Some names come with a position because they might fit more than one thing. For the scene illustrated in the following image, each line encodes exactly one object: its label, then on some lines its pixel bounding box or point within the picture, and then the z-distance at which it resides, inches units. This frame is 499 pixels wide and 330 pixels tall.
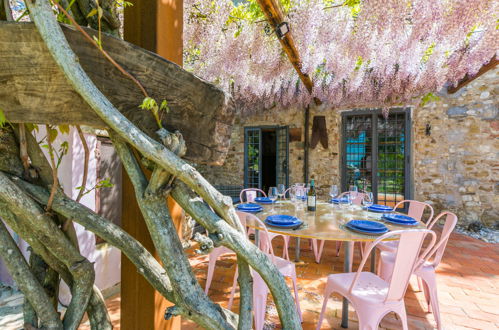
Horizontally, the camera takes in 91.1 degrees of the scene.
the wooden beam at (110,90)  17.8
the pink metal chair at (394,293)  54.7
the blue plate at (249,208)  92.5
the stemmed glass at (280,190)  111.0
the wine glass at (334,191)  101.1
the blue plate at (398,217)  82.1
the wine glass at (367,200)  95.3
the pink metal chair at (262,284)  63.4
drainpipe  213.6
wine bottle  97.7
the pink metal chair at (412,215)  92.6
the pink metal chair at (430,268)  69.1
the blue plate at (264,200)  114.0
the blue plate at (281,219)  74.2
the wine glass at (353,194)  101.6
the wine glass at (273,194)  106.8
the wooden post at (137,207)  28.0
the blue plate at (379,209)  99.3
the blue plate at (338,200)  101.9
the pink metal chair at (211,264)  84.2
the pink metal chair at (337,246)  115.9
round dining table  67.9
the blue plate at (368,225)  68.9
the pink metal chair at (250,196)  127.1
